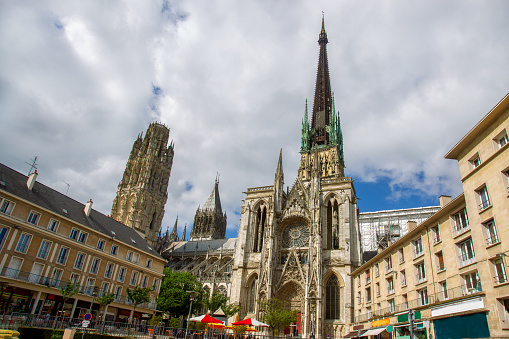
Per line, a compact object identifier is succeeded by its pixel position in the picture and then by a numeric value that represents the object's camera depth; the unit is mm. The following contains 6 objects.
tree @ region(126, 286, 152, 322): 26359
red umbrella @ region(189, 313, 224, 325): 20297
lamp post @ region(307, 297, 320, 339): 29709
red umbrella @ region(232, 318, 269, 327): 20781
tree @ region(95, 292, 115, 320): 24219
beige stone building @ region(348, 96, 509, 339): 12914
